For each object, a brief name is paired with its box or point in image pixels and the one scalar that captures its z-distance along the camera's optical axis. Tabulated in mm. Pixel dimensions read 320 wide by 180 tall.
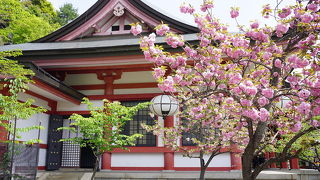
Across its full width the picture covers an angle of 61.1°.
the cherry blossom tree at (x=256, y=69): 4000
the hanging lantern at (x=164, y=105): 7223
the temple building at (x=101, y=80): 9875
